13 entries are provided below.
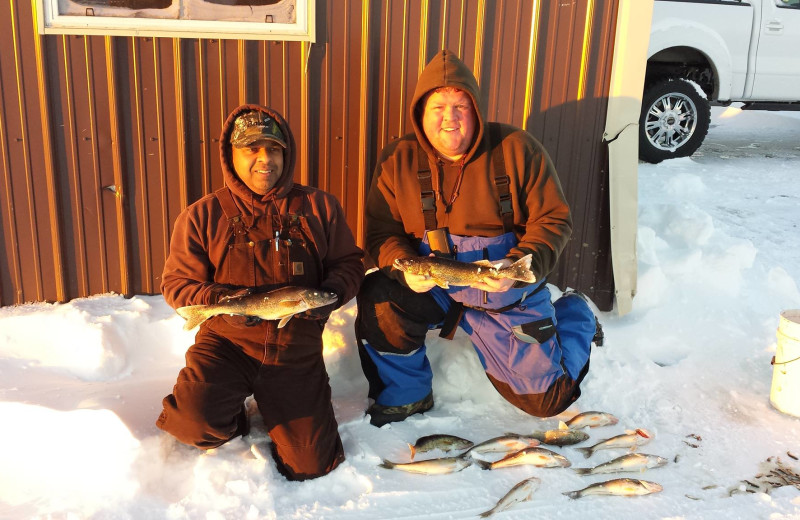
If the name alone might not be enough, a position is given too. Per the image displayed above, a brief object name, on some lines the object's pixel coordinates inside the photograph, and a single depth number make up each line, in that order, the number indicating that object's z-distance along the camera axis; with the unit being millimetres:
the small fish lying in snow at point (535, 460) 3350
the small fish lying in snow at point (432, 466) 3256
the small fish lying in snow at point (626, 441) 3506
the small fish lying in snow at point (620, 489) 3143
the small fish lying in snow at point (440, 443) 3432
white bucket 3803
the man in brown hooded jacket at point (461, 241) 3625
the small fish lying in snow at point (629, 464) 3329
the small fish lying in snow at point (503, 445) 3449
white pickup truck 7598
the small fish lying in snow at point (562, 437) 3570
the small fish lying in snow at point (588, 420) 3729
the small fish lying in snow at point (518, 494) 3028
